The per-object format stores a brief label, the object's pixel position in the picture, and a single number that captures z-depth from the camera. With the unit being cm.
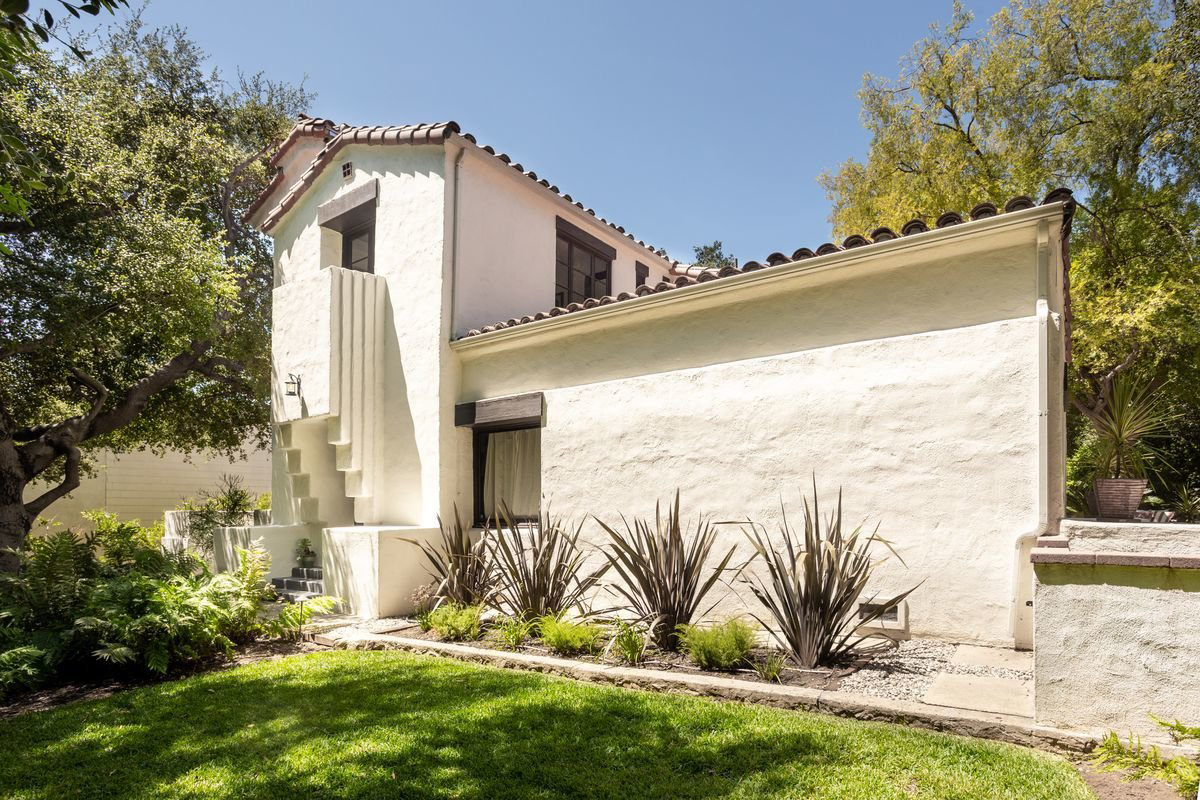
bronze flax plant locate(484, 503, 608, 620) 639
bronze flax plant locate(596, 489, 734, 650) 563
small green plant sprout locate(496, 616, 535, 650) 595
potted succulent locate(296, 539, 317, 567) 1018
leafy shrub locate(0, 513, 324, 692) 544
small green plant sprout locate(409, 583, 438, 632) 753
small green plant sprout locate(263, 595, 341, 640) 670
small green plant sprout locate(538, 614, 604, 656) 564
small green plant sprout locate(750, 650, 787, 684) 466
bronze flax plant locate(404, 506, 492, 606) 706
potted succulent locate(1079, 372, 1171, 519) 561
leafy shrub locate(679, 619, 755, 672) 500
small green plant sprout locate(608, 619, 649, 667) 527
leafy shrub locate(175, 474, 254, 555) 1166
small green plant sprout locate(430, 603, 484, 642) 638
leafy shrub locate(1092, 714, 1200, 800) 312
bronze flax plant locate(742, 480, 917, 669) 492
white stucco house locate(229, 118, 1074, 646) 541
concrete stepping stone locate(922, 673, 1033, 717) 393
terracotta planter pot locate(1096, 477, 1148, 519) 500
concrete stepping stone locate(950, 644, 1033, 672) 482
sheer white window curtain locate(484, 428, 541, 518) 883
